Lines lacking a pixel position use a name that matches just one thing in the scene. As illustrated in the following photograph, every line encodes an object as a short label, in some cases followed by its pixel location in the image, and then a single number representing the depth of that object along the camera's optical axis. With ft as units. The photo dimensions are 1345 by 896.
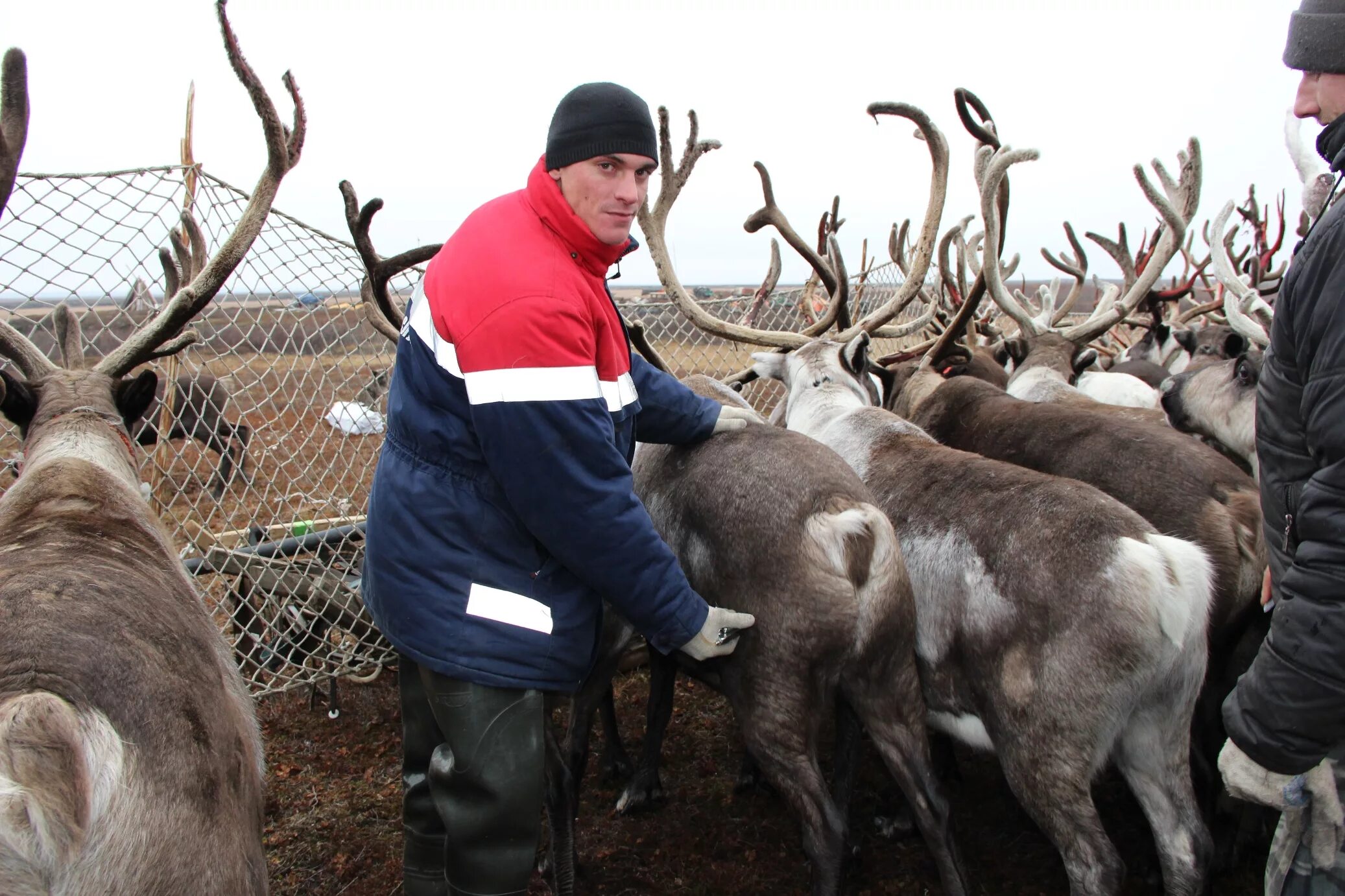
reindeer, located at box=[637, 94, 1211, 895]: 7.62
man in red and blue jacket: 5.74
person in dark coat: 4.24
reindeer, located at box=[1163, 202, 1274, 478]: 13.55
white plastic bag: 13.91
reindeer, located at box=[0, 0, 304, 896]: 4.83
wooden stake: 11.77
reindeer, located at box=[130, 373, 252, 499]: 11.52
